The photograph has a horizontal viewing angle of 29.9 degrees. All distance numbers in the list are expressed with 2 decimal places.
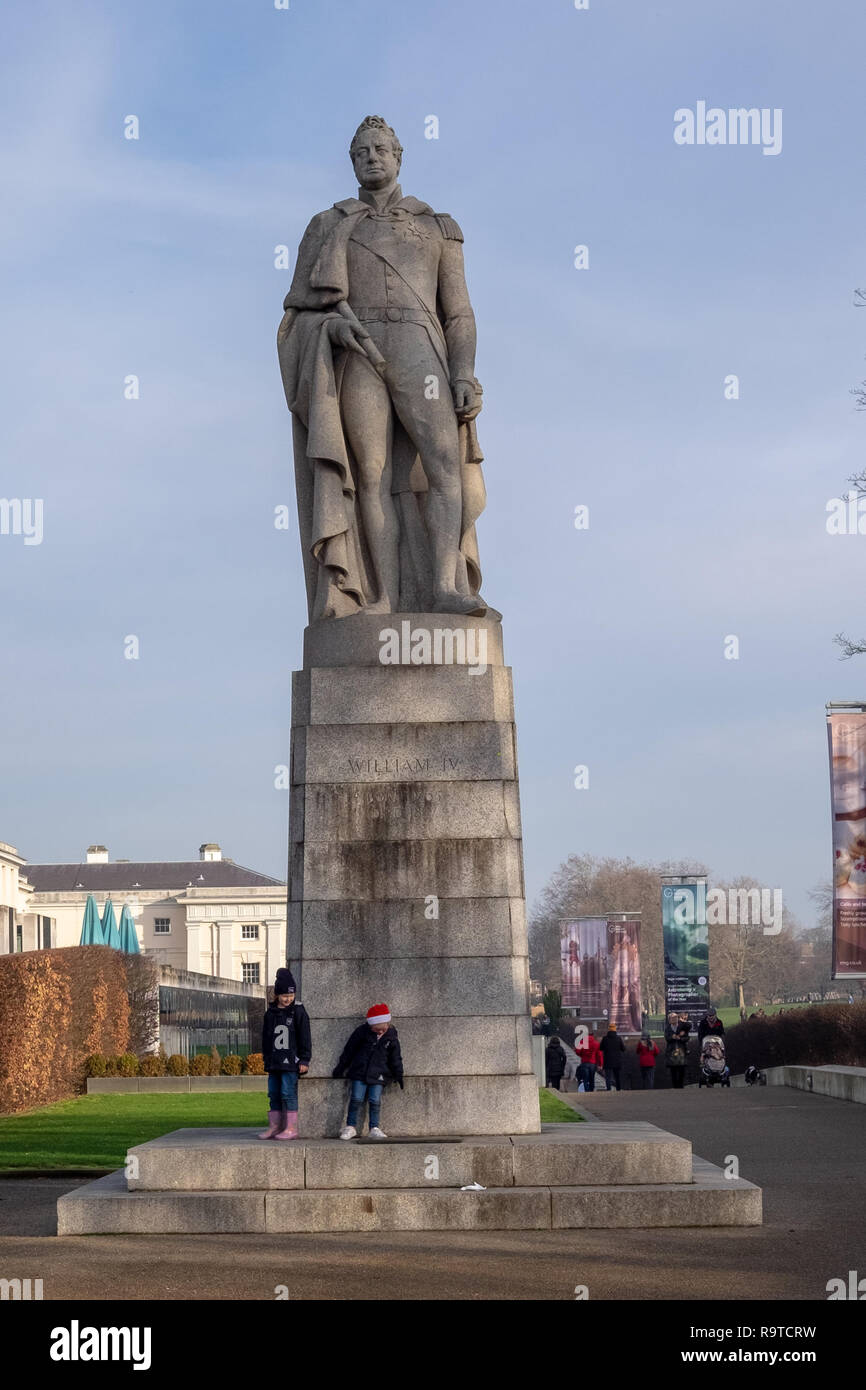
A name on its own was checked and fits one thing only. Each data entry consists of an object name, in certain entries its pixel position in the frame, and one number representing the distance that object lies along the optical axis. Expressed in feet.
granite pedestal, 38.83
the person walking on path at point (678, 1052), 127.13
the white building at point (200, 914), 398.62
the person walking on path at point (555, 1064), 140.77
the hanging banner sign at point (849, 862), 83.30
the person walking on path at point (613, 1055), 128.47
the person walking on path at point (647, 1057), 130.62
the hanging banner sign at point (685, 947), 137.80
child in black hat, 38.09
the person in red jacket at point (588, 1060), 126.62
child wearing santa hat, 37.83
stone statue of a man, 43.75
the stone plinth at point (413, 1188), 34.24
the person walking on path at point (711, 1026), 124.98
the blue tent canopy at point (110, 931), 211.61
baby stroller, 125.18
